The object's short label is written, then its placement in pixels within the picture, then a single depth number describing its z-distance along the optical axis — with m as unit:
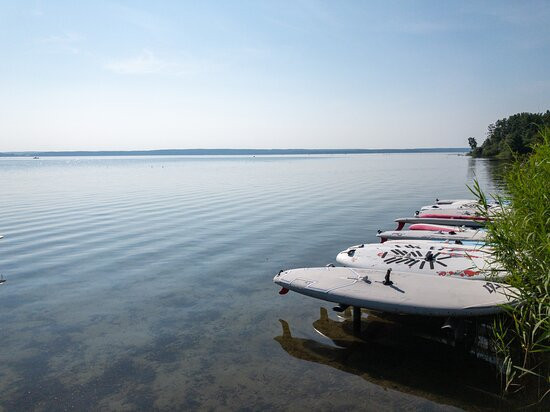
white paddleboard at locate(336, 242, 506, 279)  10.40
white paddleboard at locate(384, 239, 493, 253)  12.54
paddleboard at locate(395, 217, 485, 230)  18.06
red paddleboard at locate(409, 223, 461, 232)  15.70
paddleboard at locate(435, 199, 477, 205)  21.98
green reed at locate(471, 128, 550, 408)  6.31
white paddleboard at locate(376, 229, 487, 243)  14.47
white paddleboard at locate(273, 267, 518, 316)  7.78
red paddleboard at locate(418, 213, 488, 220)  18.68
